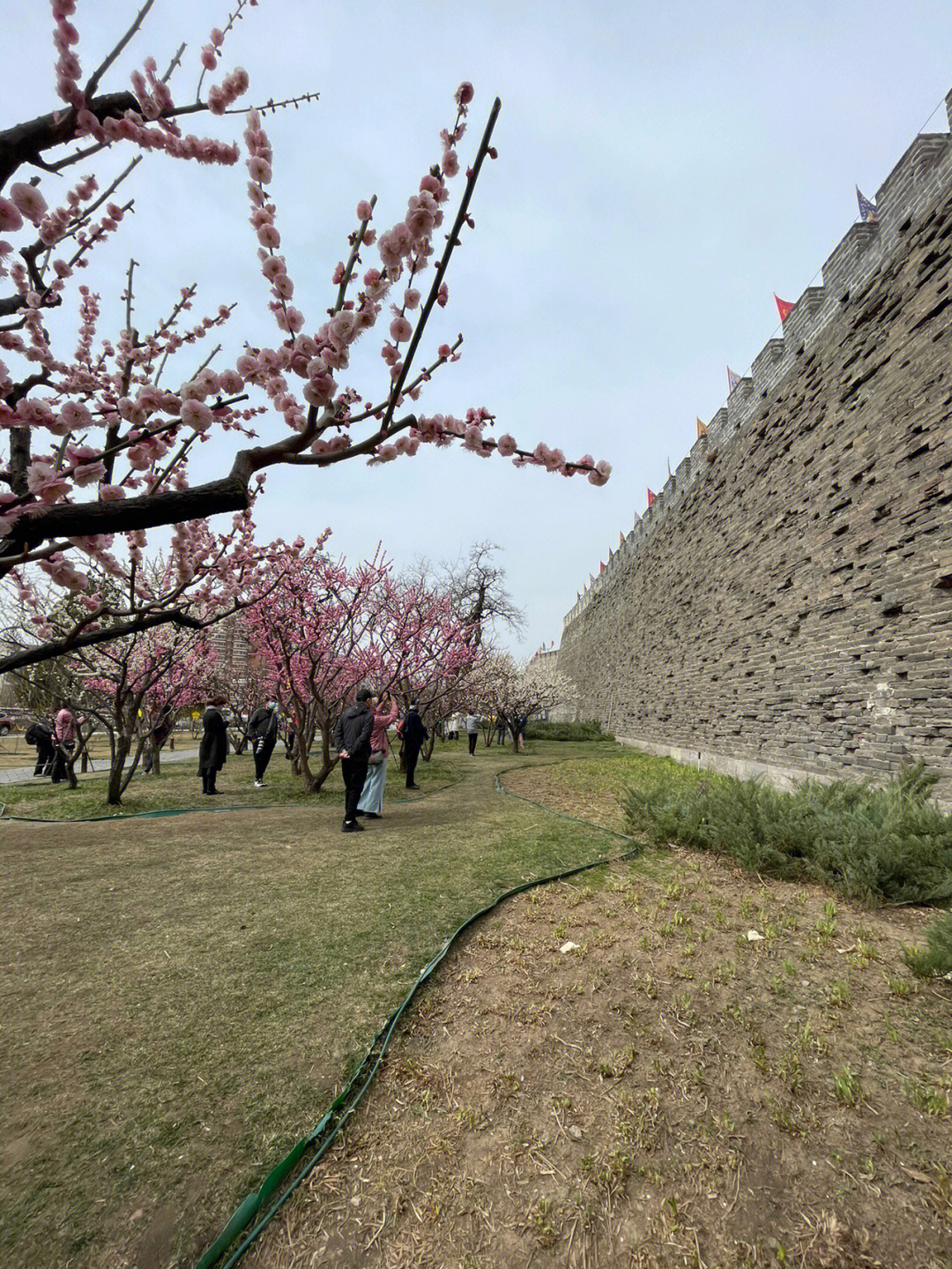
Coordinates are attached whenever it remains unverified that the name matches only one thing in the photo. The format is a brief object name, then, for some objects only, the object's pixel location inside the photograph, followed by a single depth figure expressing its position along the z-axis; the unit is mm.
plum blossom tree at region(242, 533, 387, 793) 9070
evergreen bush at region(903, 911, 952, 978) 2717
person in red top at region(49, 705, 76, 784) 9945
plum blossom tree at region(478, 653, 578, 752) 23328
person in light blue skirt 7492
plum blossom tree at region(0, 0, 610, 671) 1728
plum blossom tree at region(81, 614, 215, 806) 8039
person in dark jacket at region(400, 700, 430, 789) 10930
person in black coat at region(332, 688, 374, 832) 6594
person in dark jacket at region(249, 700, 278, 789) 10555
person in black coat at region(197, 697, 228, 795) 9555
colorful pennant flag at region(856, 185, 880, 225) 7203
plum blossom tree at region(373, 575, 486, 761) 13289
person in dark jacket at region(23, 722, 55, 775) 13070
